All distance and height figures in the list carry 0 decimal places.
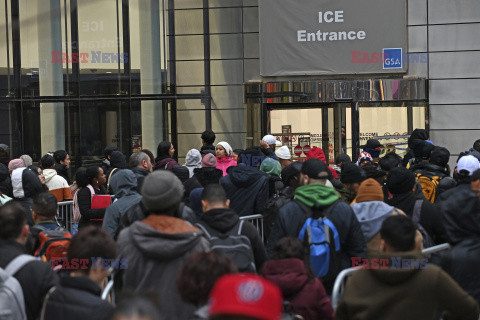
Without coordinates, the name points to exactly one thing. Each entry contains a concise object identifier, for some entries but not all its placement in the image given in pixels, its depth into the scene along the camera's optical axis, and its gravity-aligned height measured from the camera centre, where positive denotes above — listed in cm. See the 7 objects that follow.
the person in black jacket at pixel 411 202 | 1107 -116
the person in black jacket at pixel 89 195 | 1613 -148
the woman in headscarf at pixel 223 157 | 1957 -118
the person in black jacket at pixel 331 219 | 985 -112
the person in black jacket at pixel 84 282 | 690 -115
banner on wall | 3047 +122
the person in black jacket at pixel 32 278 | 815 -128
